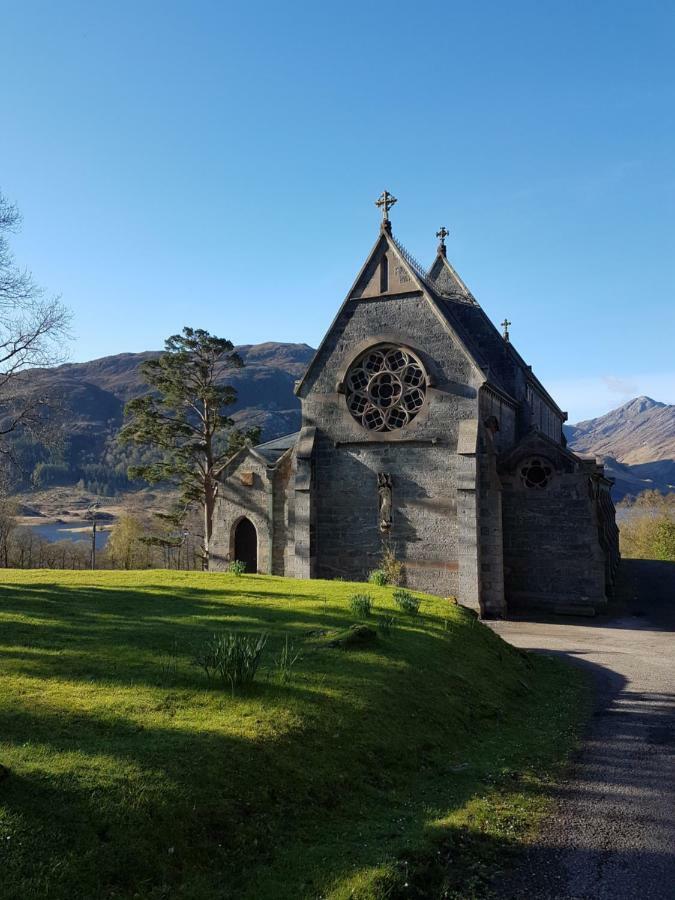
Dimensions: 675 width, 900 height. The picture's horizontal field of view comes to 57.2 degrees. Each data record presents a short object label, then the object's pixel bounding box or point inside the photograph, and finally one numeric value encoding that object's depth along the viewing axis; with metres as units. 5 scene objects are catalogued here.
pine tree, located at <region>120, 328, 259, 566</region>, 37.44
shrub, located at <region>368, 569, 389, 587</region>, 21.39
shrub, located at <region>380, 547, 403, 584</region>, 24.77
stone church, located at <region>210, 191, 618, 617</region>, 25.67
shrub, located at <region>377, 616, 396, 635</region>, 13.32
